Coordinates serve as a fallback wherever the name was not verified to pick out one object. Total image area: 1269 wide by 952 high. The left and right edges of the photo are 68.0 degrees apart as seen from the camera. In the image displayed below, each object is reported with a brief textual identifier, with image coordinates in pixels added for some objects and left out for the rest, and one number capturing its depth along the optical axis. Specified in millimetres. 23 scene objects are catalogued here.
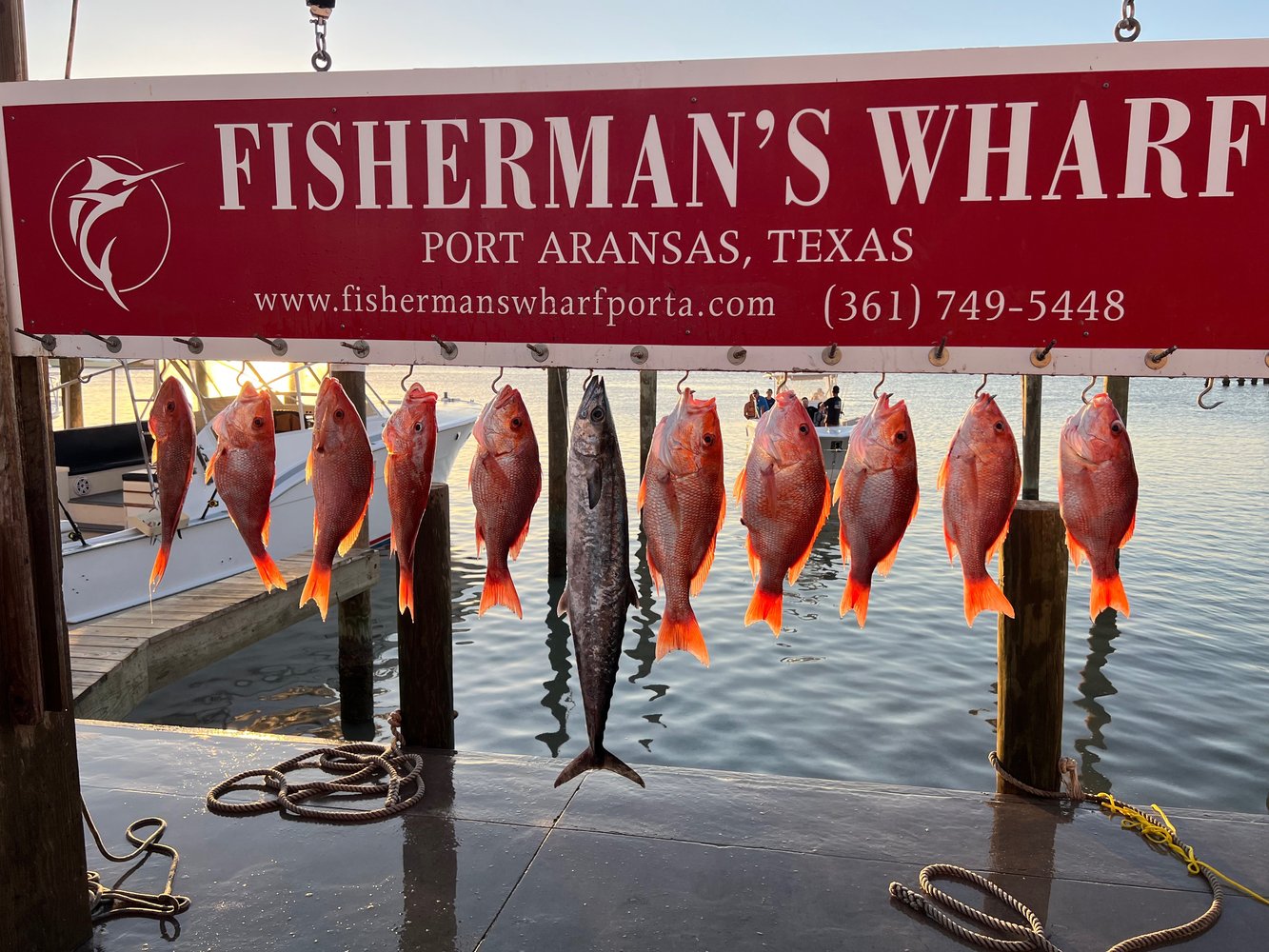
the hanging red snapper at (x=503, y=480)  3008
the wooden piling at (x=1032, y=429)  15586
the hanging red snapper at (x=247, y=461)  3143
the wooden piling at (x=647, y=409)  19141
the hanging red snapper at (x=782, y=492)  2803
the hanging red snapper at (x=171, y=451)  3221
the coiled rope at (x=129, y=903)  3691
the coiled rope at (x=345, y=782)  4492
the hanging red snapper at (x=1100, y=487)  2760
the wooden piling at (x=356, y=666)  10578
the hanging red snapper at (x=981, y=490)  2832
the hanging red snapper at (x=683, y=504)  2830
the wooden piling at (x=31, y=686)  3207
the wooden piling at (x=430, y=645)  4883
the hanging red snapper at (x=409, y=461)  3086
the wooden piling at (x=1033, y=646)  4449
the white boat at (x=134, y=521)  10445
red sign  2666
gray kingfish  2908
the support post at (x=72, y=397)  15648
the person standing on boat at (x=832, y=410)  23906
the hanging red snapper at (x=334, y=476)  3104
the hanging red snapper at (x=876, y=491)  2834
